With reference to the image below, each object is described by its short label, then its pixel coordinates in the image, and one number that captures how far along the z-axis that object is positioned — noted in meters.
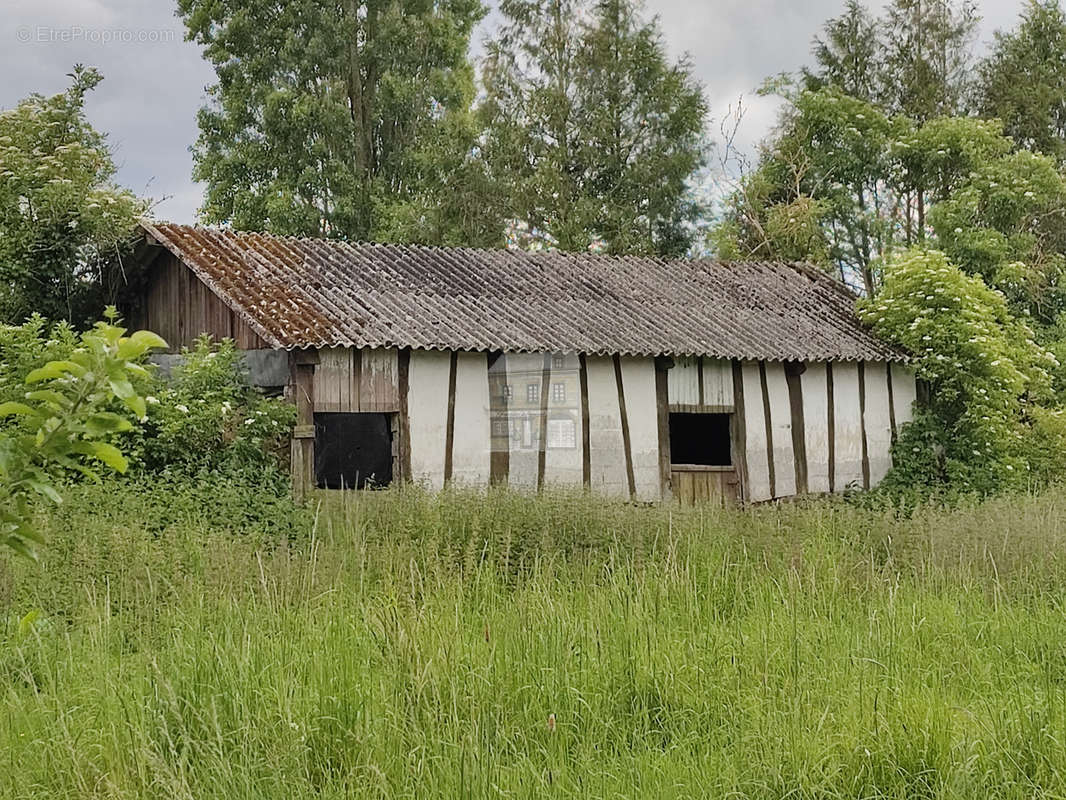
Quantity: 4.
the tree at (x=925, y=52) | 28.48
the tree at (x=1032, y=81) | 28.94
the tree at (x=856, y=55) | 29.06
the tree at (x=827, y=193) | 25.08
